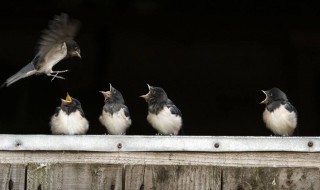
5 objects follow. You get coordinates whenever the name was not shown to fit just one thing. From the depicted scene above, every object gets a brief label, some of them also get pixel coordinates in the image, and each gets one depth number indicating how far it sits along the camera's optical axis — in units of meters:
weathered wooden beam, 6.17
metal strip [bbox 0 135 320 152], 6.09
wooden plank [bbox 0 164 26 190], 6.22
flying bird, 7.39
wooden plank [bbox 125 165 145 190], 6.23
